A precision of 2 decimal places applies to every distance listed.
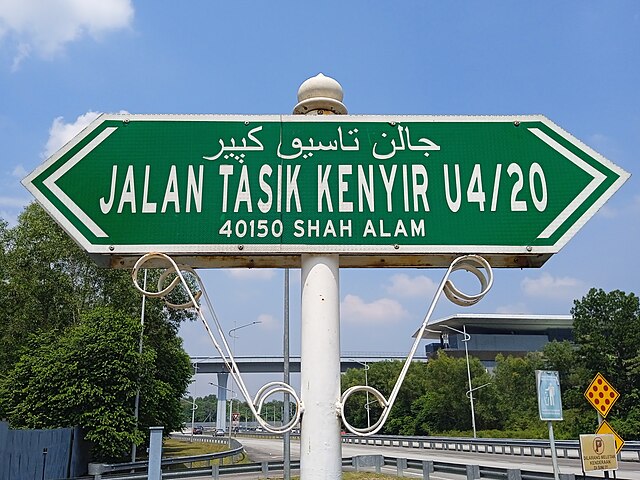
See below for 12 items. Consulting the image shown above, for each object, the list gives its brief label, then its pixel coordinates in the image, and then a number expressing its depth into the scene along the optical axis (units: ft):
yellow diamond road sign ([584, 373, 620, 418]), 36.55
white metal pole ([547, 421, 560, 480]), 25.32
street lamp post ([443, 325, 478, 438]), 159.97
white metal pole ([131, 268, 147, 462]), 84.14
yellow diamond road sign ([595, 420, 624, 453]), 36.86
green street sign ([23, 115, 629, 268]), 9.57
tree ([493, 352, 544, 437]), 176.35
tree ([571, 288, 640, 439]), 134.00
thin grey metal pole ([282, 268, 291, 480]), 51.86
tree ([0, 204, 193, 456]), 86.43
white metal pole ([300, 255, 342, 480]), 8.84
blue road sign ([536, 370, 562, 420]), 27.89
